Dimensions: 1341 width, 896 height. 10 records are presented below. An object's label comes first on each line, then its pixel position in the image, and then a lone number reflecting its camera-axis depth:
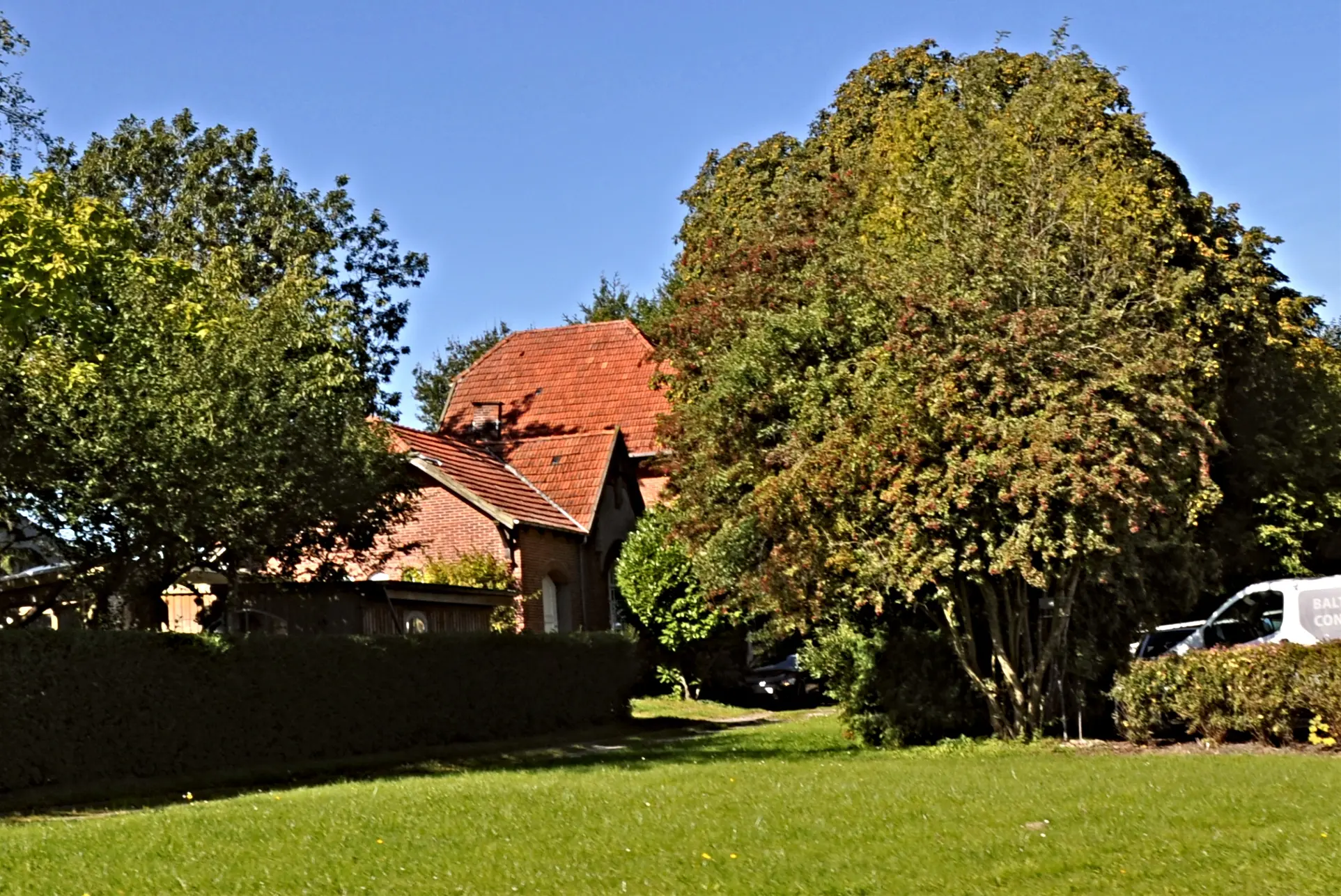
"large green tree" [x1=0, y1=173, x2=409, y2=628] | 18.91
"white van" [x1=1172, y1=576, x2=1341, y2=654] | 24.20
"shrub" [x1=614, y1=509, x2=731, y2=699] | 34.91
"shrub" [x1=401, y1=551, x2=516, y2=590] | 33.22
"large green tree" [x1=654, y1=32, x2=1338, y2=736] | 18.66
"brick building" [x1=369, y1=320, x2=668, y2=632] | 34.34
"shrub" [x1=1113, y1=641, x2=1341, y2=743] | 19.00
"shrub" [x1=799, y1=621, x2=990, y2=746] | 22.27
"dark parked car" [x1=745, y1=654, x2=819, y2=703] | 35.91
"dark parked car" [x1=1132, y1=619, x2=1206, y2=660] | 27.28
